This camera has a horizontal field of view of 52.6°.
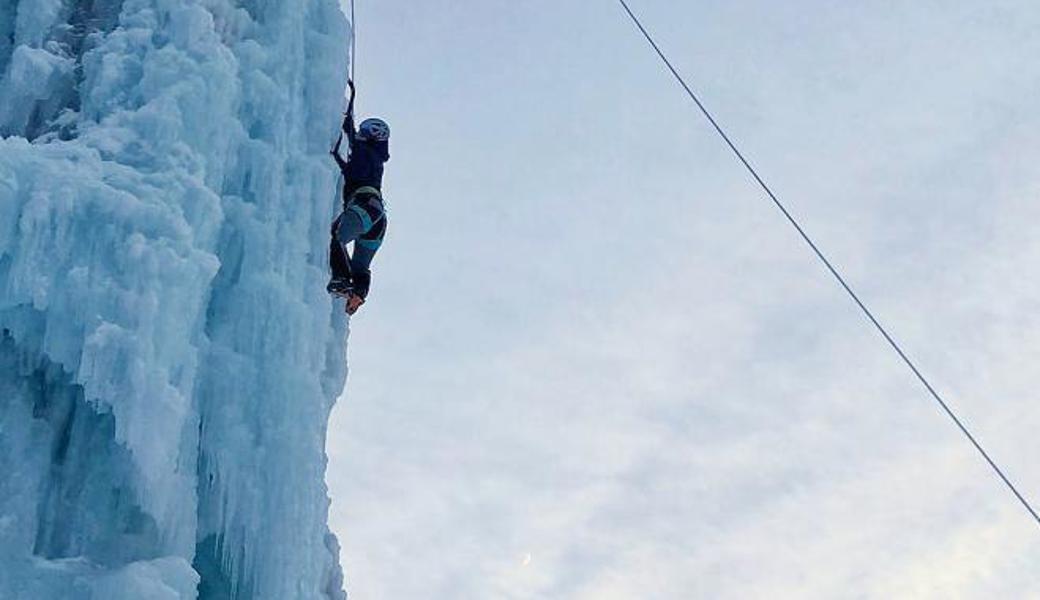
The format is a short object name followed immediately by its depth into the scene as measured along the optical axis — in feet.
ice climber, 32.45
